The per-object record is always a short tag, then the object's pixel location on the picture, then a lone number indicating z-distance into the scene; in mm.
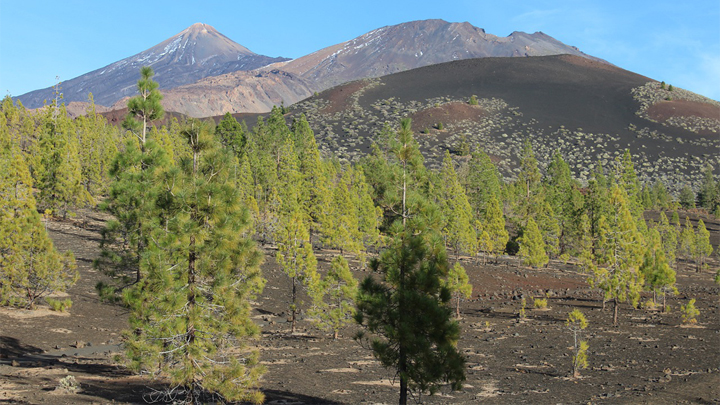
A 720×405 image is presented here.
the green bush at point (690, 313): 32281
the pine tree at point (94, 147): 56625
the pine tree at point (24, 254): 27859
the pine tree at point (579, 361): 22872
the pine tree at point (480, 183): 74750
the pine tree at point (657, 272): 37594
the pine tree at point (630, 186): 60353
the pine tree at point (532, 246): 53031
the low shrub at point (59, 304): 30606
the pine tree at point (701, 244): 65312
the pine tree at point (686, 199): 107062
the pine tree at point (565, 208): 64438
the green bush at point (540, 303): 40406
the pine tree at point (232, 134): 74000
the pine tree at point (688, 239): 68188
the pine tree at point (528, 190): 67625
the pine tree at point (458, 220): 53531
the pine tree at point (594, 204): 60562
